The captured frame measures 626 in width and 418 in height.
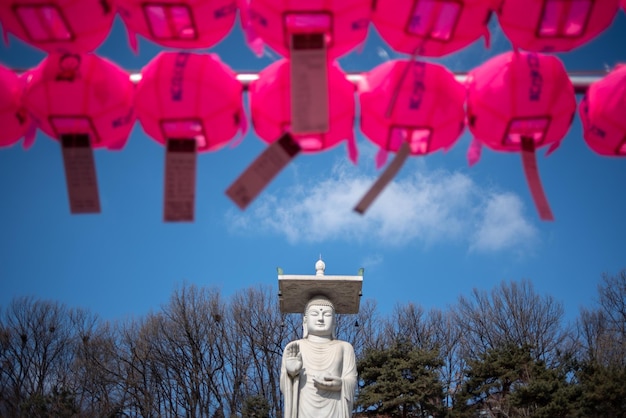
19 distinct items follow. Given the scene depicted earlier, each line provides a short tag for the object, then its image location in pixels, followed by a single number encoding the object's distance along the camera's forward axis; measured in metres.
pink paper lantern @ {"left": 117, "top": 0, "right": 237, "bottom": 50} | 2.63
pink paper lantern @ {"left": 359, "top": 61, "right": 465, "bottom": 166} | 2.94
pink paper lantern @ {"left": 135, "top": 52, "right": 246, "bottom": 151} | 2.89
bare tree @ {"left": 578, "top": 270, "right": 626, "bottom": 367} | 21.19
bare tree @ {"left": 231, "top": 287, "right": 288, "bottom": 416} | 24.02
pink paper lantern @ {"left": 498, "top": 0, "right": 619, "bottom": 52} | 2.64
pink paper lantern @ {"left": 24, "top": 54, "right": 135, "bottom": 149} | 2.91
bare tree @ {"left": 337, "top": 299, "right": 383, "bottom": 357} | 25.45
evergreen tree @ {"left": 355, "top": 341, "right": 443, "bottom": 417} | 21.59
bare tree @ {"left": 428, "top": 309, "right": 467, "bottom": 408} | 23.95
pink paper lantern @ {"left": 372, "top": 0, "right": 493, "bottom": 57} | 2.63
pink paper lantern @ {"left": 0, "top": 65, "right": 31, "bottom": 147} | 3.02
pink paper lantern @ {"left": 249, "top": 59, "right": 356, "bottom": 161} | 2.98
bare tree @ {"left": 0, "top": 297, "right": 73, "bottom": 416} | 23.69
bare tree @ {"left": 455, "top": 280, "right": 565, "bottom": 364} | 24.11
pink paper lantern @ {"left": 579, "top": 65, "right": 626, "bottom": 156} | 3.07
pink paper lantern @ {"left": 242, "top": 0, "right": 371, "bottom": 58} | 2.62
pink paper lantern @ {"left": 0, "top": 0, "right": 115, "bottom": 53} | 2.59
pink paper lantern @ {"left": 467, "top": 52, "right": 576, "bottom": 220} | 2.96
